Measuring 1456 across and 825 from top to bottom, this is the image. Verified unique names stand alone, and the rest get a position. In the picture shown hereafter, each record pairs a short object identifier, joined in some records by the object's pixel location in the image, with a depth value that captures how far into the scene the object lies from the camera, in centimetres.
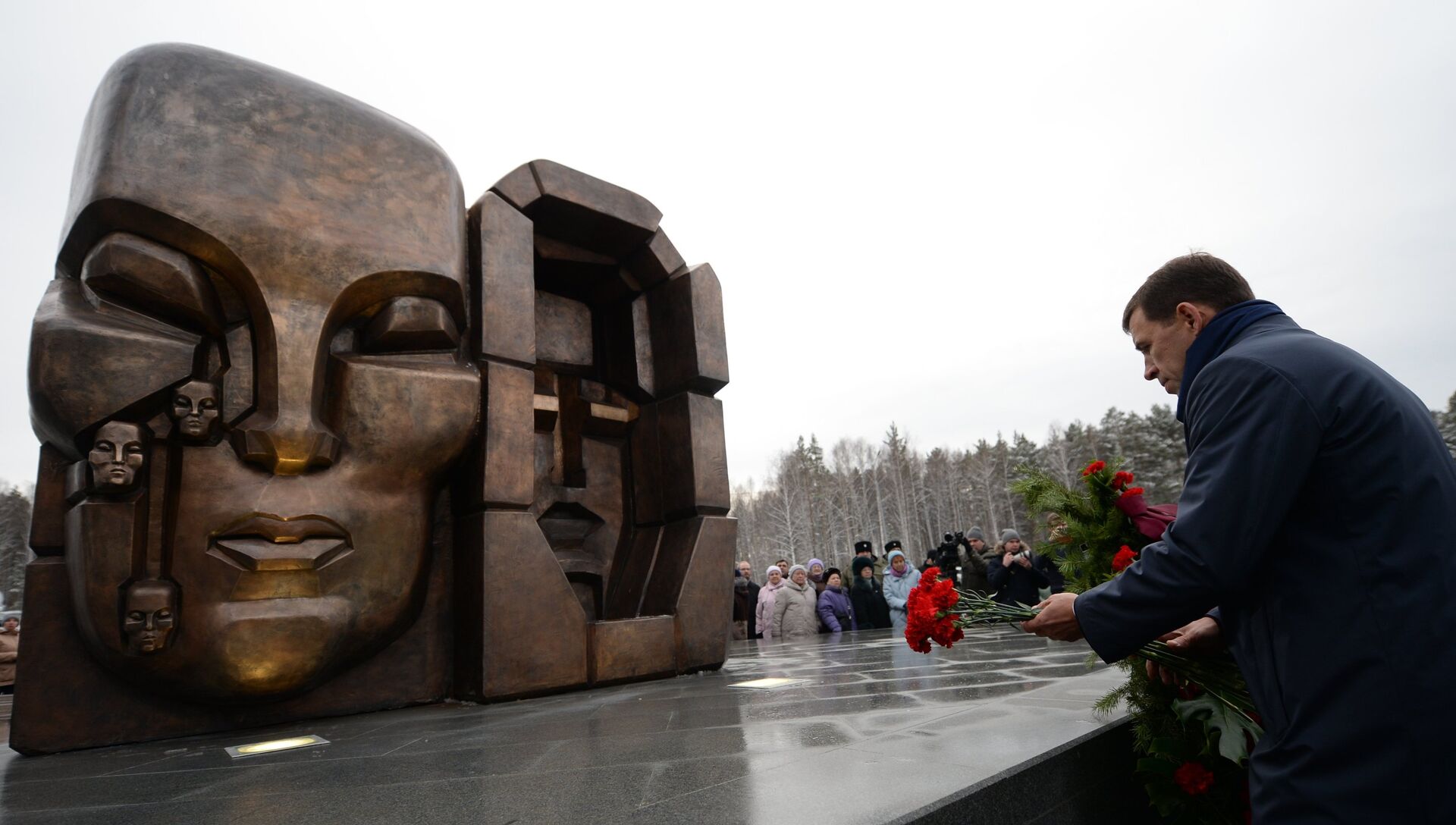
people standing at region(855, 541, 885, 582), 1151
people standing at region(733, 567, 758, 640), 1148
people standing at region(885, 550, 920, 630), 996
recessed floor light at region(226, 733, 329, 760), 359
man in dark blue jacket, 146
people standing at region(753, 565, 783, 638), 1061
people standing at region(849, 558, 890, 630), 1113
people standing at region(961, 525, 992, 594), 895
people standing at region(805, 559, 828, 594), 1238
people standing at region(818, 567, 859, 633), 1057
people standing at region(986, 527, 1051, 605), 806
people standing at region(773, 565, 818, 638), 1037
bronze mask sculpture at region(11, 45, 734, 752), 412
